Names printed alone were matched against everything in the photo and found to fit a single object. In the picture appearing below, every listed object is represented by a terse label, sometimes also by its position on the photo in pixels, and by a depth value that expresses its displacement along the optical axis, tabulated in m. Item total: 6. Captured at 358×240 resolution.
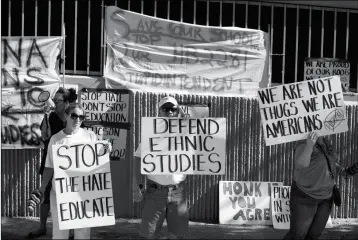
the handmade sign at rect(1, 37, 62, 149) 10.04
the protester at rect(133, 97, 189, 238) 6.59
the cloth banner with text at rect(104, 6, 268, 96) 10.45
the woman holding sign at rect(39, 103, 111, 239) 6.33
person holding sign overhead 6.63
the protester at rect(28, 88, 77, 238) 8.23
